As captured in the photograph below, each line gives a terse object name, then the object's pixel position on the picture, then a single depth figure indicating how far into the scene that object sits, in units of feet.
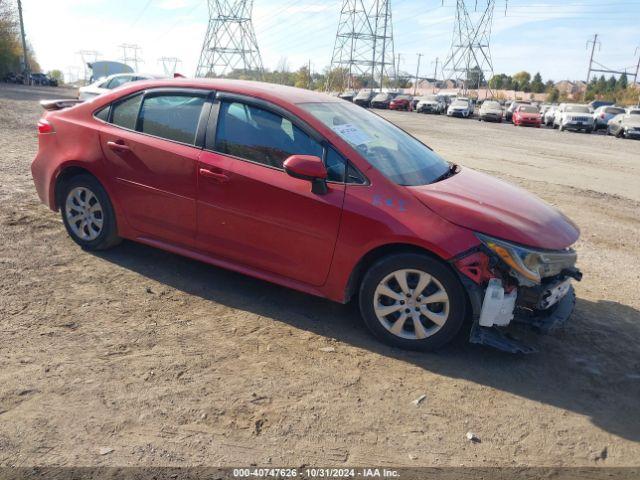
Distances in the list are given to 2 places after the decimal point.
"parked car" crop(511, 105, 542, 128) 115.03
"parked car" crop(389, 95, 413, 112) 159.53
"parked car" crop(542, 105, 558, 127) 119.96
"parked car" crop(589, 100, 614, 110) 152.00
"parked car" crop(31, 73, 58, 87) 232.12
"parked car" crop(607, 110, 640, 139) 93.04
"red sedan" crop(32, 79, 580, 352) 11.75
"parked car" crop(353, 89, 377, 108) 170.73
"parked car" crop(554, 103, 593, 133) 106.11
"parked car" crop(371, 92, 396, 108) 165.89
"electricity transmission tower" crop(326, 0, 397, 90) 240.53
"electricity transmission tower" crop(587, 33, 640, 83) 246.60
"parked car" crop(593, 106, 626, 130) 110.32
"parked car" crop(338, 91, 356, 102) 175.73
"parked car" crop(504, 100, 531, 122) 130.82
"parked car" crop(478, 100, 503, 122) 124.26
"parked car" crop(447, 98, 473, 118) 137.59
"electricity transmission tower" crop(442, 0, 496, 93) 232.94
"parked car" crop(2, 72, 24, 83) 224.12
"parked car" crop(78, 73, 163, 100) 58.08
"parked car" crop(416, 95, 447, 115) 149.18
